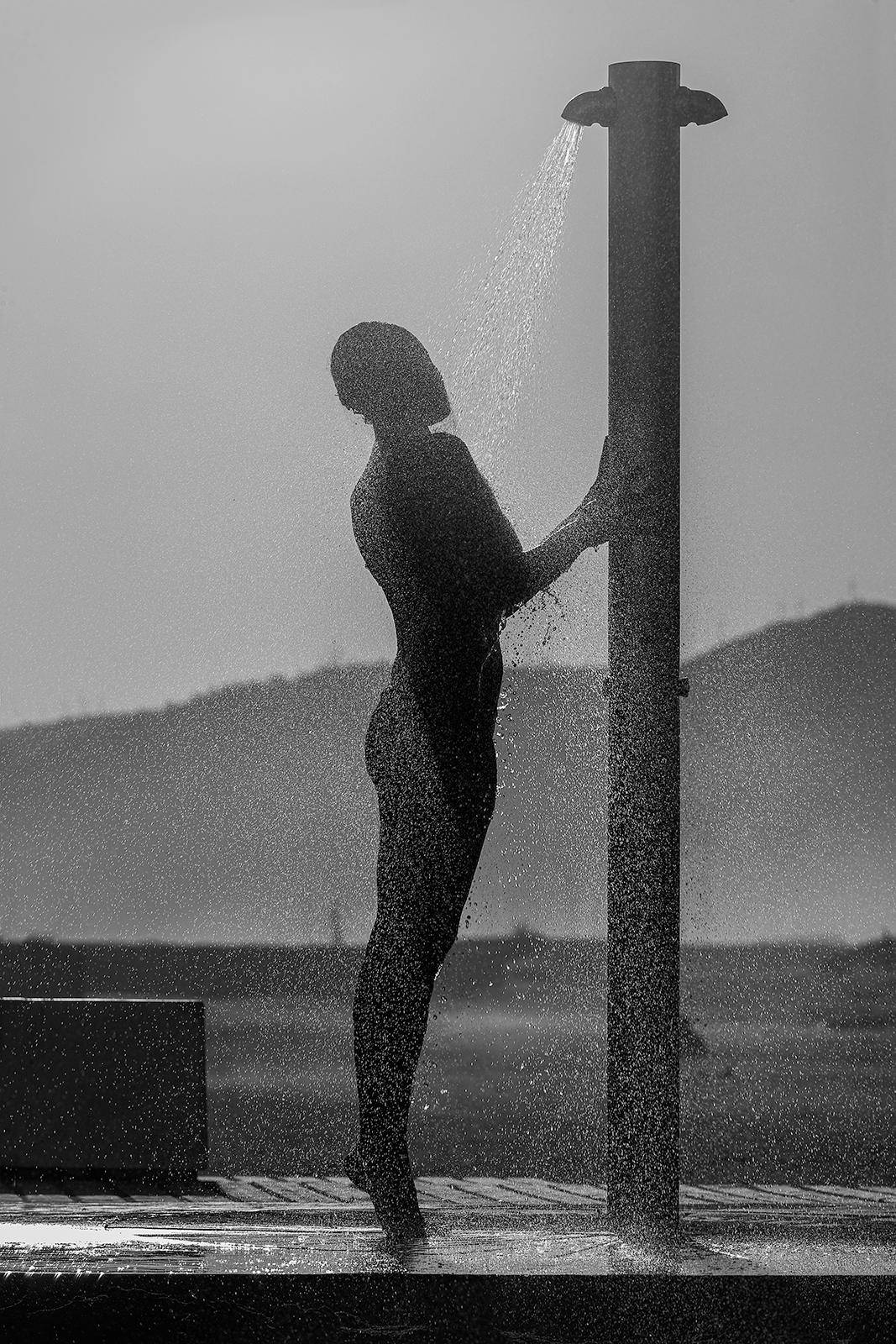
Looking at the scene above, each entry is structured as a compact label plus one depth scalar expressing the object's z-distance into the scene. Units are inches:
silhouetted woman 277.3
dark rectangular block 415.2
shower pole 280.2
